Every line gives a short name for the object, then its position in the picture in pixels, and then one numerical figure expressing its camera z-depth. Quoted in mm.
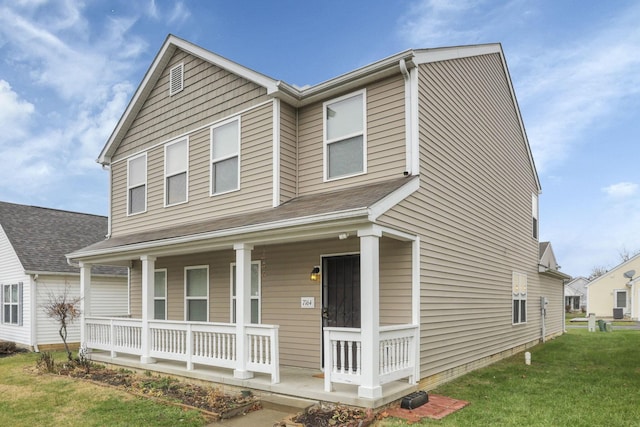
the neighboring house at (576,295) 55772
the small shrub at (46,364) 10258
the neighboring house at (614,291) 35750
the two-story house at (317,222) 7285
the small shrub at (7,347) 14766
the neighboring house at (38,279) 15336
